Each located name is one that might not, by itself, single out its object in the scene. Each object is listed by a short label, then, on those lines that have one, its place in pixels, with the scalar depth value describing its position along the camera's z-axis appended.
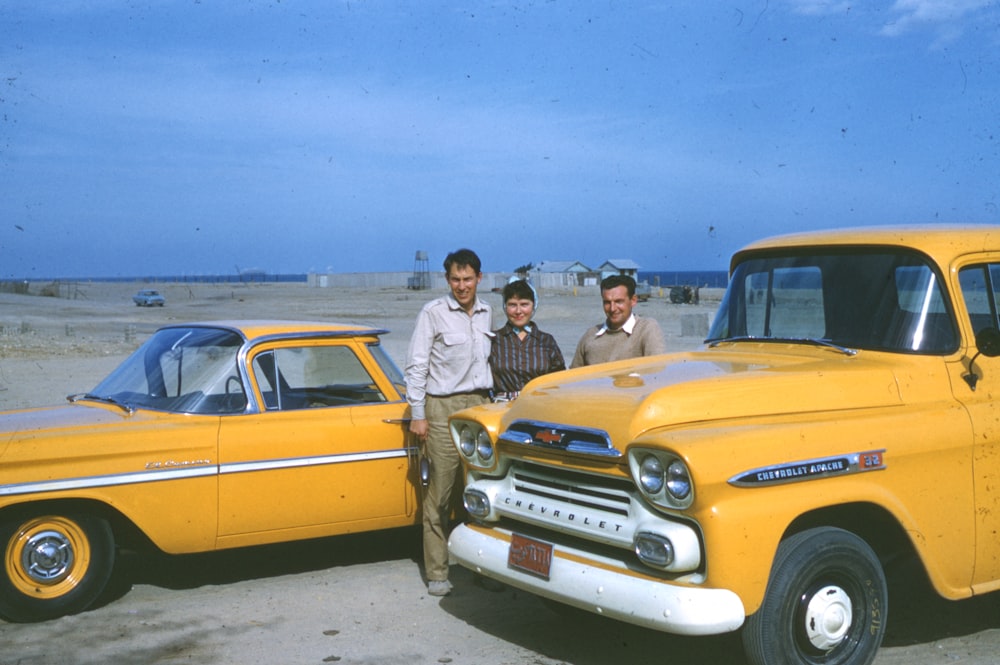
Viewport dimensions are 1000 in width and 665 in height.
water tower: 99.45
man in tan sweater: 6.48
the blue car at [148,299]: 66.12
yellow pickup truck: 4.06
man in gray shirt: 6.20
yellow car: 5.75
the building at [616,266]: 112.31
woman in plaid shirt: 6.35
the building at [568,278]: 103.31
